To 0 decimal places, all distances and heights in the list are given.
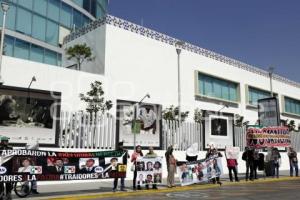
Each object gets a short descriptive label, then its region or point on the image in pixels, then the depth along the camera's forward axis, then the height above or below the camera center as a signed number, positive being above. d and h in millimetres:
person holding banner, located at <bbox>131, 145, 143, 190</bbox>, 12039 -951
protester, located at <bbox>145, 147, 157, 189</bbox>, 12360 -798
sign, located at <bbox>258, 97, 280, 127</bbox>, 19061 +1763
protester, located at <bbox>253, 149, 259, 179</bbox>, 15714 -1241
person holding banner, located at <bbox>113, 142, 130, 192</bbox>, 11678 -805
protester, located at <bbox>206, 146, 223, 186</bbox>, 14101 -883
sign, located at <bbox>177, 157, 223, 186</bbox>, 13196 -1598
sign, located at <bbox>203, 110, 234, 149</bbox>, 19336 +600
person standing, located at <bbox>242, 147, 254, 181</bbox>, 15453 -1082
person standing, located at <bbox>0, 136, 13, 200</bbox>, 8872 -948
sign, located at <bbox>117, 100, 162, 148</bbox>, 15773 +764
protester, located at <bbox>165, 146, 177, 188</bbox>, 12703 -1307
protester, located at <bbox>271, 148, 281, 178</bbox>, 17411 -1359
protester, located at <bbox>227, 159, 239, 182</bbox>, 14662 -1423
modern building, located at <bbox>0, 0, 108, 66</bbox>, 25796 +10586
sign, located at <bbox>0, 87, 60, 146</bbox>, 13574 +1033
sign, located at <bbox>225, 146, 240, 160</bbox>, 14639 -747
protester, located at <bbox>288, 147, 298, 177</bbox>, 18053 -1334
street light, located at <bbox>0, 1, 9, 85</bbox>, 14834 +6764
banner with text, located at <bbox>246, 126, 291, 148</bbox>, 17136 +77
